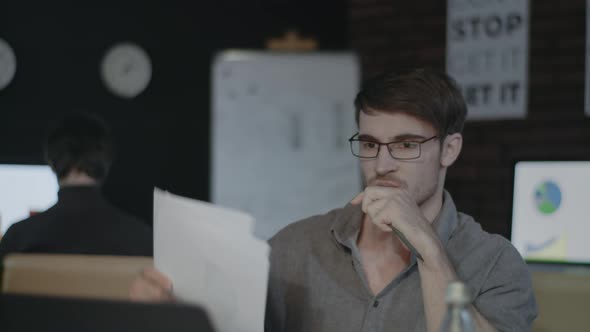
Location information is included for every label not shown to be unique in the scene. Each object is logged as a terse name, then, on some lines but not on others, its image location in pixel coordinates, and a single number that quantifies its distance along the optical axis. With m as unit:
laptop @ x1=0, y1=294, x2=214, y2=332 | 1.60
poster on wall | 7.82
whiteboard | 9.62
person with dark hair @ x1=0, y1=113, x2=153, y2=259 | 4.75
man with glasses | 3.20
